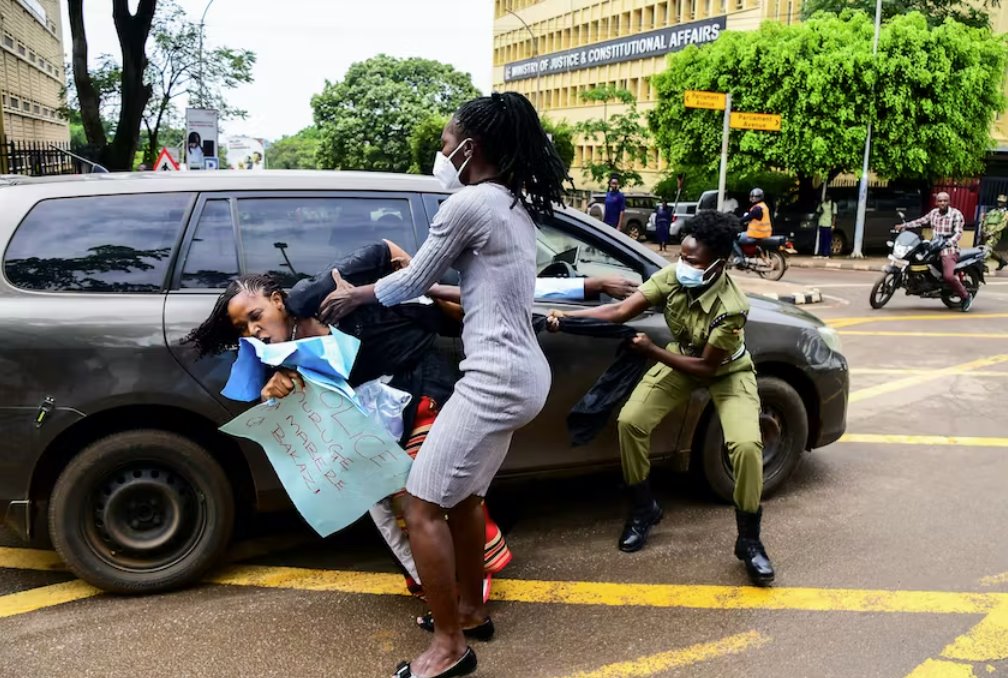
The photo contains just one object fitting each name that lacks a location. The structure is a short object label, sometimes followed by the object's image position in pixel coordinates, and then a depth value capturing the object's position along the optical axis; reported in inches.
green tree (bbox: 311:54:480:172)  2219.5
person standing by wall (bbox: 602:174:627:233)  745.6
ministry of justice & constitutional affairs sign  1758.1
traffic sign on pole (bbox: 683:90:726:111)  738.2
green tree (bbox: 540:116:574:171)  1555.1
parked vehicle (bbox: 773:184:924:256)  912.3
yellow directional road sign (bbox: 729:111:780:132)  794.4
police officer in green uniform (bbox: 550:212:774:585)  149.5
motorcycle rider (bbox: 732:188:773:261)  632.1
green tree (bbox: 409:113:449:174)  1801.9
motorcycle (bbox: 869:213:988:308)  478.0
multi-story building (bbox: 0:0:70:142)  1077.1
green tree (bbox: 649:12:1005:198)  880.9
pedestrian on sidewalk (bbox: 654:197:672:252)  976.9
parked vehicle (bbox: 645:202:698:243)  941.8
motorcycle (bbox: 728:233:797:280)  630.5
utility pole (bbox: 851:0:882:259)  869.2
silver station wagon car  132.2
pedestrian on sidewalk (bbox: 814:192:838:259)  883.4
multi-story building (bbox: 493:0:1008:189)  1737.2
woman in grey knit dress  106.9
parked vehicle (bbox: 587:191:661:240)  1093.8
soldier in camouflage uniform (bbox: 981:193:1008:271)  775.7
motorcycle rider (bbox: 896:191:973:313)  473.4
